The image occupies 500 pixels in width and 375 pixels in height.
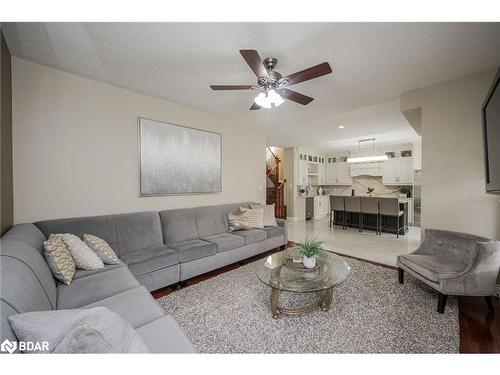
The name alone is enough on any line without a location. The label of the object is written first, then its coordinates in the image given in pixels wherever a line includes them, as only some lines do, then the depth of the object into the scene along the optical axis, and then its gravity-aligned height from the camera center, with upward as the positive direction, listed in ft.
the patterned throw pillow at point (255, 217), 11.00 -1.69
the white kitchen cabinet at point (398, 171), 19.92 +1.42
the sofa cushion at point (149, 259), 6.60 -2.48
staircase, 22.43 -0.21
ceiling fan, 5.09 +3.06
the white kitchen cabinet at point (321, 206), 23.76 -2.49
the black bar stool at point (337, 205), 18.15 -1.75
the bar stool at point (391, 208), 15.04 -1.76
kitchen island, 15.97 -3.00
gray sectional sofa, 3.28 -2.37
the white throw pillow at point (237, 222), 10.75 -1.91
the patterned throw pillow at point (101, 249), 6.24 -1.94
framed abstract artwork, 9.02 +1.37
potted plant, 6.25 -2.07
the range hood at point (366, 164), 21.67 +2.36
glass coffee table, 5.52 -2.71
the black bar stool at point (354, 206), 17.01 -1.76
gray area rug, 4.73 -3.74
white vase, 6.30 -2.39
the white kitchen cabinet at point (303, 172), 22.33 +1.59
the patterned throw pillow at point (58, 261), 4.95 -1.83
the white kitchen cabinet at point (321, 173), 25.34 +1.63
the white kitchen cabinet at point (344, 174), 24.12 +1.45
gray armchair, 5.54 -2.56
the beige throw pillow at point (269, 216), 11.62 -1.76
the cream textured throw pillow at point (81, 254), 5.65 -1.89
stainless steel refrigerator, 19.01 -1.18
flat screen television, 4.95 +1.29
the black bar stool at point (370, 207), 16.02 -1.72
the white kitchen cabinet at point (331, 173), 25.34 +1.61
